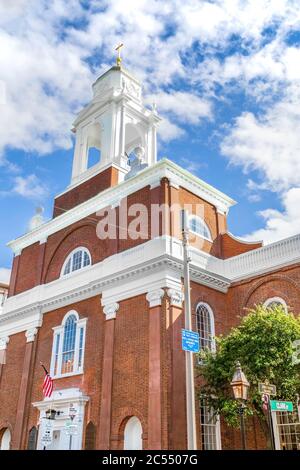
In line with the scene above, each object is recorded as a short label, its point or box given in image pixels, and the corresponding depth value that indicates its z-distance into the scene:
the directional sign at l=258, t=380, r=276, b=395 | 12.71
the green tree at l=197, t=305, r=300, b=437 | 15.17
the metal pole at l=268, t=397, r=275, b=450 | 12.01
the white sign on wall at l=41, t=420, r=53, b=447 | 16.00
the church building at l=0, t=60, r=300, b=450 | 18.30
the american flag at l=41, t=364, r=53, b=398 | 20.42
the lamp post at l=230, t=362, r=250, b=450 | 12.95
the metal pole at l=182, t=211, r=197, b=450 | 11.59
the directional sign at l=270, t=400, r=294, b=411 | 12.56
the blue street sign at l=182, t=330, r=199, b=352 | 12.29
